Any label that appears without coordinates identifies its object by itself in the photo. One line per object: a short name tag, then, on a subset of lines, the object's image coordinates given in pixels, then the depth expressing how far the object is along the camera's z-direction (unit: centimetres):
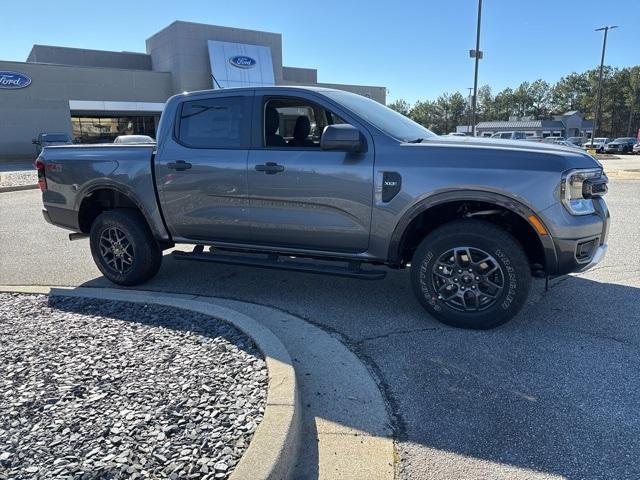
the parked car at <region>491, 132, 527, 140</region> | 4065
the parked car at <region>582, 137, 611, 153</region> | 4894
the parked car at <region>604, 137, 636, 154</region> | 4669
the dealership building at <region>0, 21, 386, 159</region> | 3412
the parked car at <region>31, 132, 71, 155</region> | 2888
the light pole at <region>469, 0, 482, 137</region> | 2333
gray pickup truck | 381
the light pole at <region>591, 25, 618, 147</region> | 4112
